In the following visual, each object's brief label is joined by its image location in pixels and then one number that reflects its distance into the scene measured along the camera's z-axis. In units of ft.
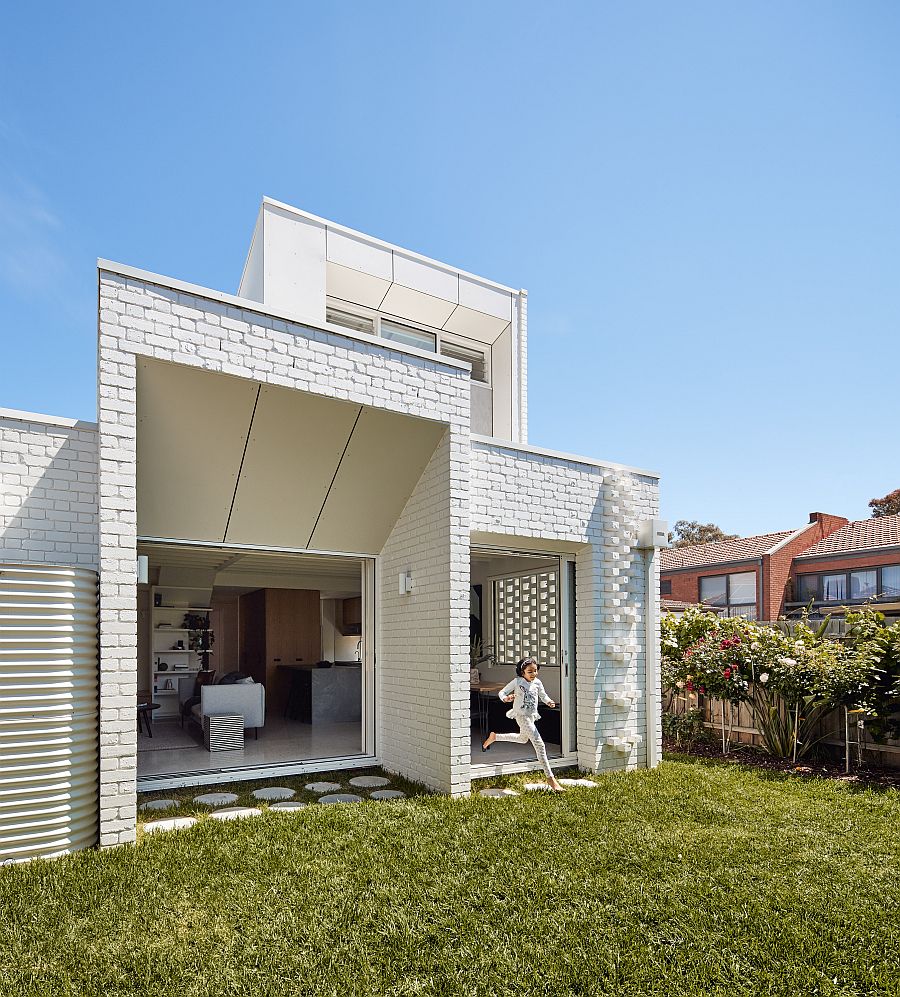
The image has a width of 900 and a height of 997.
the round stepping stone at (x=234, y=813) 20.88
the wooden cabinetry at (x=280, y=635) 48.03
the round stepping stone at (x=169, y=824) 19.48
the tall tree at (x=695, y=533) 143.02
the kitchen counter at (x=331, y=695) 40.29
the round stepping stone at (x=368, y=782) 25.00
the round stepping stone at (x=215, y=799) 22.35
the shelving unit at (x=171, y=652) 46.42
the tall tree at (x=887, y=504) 119.65
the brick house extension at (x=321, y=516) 18.20
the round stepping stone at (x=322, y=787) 24.16
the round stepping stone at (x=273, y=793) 23.22
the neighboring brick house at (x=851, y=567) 79.20
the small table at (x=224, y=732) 31.94
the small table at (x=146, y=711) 34.75
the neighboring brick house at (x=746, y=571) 86.53
